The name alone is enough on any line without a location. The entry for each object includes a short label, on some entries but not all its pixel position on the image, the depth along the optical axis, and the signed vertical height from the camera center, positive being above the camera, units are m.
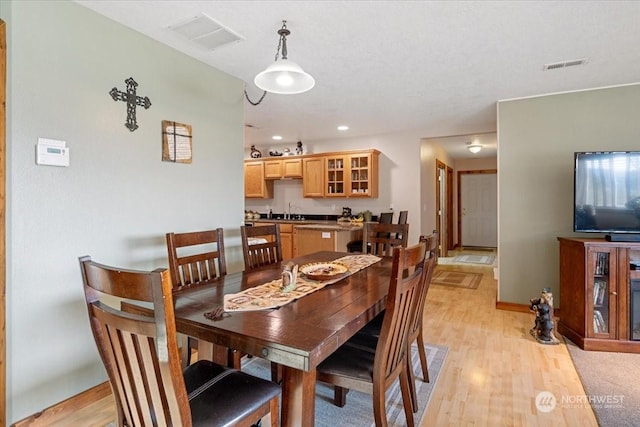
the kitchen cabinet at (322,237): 4.89 -0.45
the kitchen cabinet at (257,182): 6.47 +0.51
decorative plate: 1.95 -0.40
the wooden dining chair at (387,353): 1.43 -0.73
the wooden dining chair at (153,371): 0.94 -0.51
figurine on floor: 2.93 -1.03
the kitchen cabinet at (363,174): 5.46 +0.54
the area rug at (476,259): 6.61 -1.11
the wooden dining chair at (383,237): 2.84 -0.27
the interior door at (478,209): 8.39 -0.09
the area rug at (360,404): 1.89 -1.20
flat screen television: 2.85 +0.09
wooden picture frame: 2.51 +0.52
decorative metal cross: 2.25 +0.75
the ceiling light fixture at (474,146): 6.46 +1.16
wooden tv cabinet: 2.73 -0.76
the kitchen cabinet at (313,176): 5.86 +0.55
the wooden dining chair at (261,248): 2.44 -0.31
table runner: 1.50 -0.43
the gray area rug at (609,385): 1.92 -1.21
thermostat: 1.83 +0.33
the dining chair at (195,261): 1.93 -0.32
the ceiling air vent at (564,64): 2.72 +1.16
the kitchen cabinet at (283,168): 6.09 +0.74
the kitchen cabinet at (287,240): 5.47 -0.52
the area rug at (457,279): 4.91 -1.14
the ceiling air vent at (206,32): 2.17 +1.21
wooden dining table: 1.15 -0.45
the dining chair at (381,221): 4.93 -0.21
